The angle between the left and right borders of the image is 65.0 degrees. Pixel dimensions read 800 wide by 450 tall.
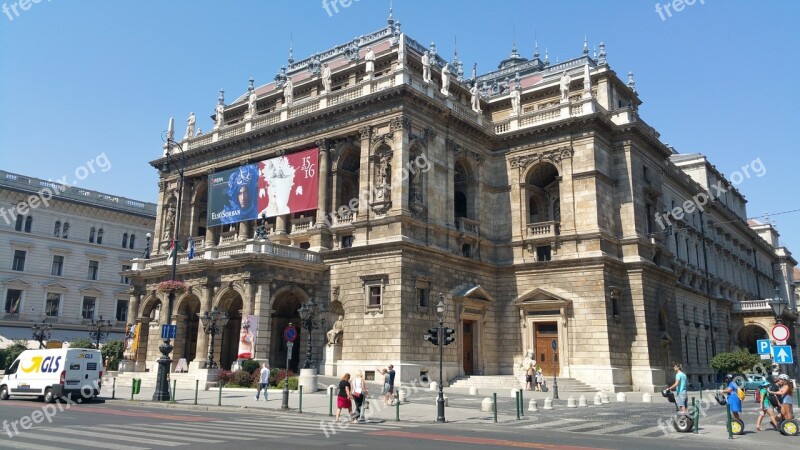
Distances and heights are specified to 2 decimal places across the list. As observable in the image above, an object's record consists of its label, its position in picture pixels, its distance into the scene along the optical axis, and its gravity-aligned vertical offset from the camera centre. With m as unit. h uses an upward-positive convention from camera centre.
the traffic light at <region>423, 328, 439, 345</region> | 22.20 +0.96
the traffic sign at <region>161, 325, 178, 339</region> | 27.01 +1.23
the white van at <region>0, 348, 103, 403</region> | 25.78 -0.60
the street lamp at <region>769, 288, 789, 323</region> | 21.94 +2.06
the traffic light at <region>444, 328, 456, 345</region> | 22.58 +0.99
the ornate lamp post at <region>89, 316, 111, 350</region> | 60.47 +2.71
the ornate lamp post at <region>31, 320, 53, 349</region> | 46.55 +2.30
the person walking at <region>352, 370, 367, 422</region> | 20.22 -1.04
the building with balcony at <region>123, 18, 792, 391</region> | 36.25 +8.62
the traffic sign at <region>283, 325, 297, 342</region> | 27.42 +1.25
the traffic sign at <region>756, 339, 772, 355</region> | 21.70 +0.66
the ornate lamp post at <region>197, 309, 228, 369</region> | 33.09 +2.10
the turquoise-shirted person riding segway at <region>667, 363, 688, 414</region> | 18.94 -0.68
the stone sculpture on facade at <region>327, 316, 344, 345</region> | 36.66 +1.76
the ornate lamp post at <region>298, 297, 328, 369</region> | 29.34 +2.17
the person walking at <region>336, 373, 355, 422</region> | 19.20 -1.03
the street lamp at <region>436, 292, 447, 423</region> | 20.53 +1.02
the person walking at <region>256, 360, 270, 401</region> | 27.69 -0.69
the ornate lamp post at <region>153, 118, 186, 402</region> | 26.14 -0.61
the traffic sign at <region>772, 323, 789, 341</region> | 17.97 +0.99
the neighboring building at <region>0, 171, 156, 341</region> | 58.44 +10.33
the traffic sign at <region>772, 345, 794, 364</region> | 18.64 +0.41
